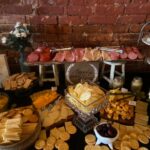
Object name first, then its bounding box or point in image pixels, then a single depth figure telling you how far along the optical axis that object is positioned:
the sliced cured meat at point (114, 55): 1.30
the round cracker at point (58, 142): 1.09
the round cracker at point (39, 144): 1.08
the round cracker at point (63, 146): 1.07
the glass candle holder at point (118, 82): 1.37
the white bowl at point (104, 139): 1.04
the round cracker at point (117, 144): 1.09
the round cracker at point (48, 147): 1.07
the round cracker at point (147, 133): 1.15
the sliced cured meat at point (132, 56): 1.31
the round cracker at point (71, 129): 1.16
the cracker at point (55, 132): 1.14
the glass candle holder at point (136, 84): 1.37
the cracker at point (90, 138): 1.11
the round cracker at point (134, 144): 1.09
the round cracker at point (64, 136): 1.12
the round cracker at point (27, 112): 1.14
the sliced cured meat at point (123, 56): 1.31
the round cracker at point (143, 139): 1.12
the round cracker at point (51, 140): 1.10
